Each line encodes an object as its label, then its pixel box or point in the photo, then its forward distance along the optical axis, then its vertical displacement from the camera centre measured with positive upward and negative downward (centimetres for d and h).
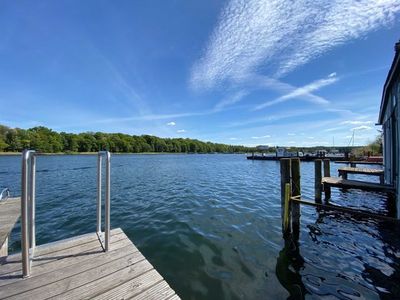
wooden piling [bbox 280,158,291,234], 606 -77
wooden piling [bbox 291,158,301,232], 618 -116
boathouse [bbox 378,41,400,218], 666 +152
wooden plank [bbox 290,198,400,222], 430 -136
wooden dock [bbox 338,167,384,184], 1259 -124
